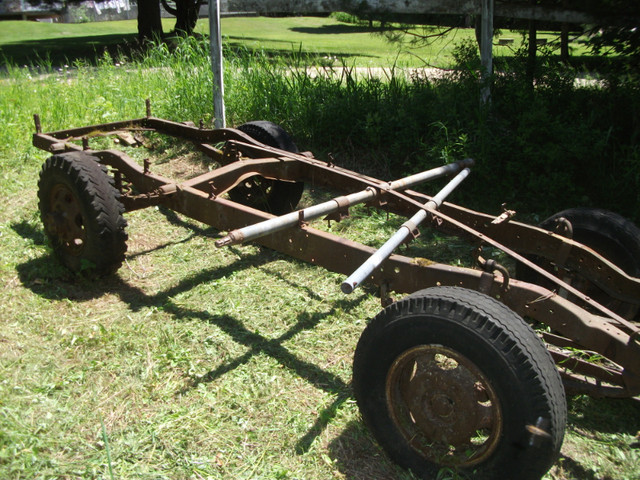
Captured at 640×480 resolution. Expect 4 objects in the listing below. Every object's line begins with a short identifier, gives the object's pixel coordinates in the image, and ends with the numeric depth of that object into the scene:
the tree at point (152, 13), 18.38
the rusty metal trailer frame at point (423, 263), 2.72
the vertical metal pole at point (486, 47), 6.16
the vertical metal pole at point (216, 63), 7.17
